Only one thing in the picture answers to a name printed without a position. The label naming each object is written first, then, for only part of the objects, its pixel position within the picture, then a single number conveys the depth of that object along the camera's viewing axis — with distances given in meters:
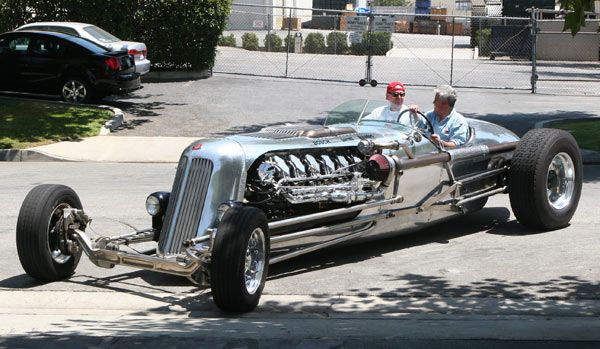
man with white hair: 11.29
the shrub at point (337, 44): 37.19
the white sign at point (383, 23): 28.92
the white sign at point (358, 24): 29.44
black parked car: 22.64
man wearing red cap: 11.03
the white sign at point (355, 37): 30.30
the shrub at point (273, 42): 34.75
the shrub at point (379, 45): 36.91
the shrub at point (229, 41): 37.97
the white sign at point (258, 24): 39.88
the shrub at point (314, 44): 37.19
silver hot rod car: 8.27
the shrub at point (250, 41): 36.28
